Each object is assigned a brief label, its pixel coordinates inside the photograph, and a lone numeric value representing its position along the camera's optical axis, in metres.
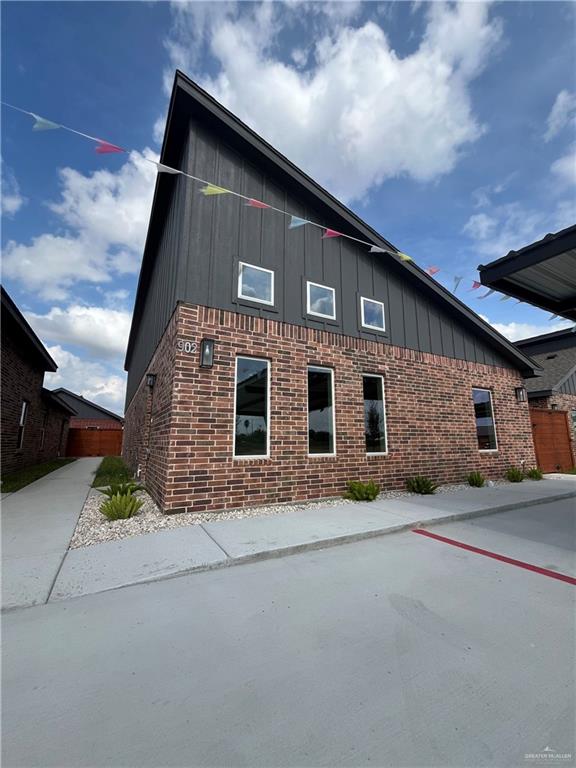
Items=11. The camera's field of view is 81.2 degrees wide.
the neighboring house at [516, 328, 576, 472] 11.33
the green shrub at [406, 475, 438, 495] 7.17
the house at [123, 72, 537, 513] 5.55
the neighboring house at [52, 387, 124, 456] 25.11
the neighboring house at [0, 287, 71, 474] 9.20
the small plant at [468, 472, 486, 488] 8.12
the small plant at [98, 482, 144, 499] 5.49
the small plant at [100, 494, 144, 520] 4.93
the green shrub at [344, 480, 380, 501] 6.29
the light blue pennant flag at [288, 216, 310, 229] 6.40
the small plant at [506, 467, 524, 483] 9.09
